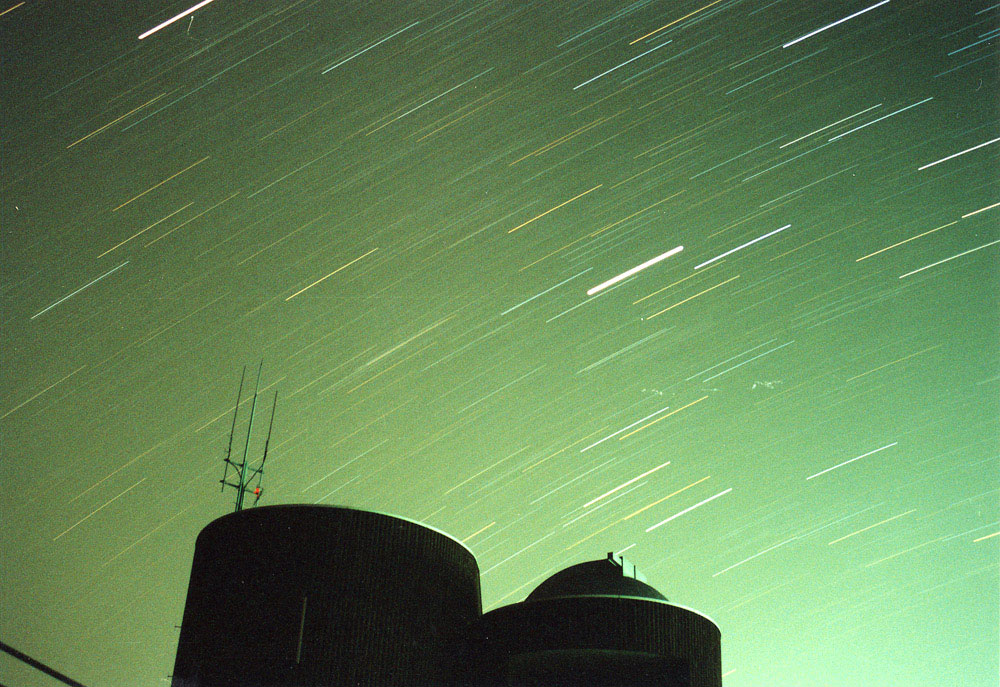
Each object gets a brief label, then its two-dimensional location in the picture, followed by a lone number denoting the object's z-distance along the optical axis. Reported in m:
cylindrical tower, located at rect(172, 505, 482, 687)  15.42
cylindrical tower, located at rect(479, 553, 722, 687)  16.16
